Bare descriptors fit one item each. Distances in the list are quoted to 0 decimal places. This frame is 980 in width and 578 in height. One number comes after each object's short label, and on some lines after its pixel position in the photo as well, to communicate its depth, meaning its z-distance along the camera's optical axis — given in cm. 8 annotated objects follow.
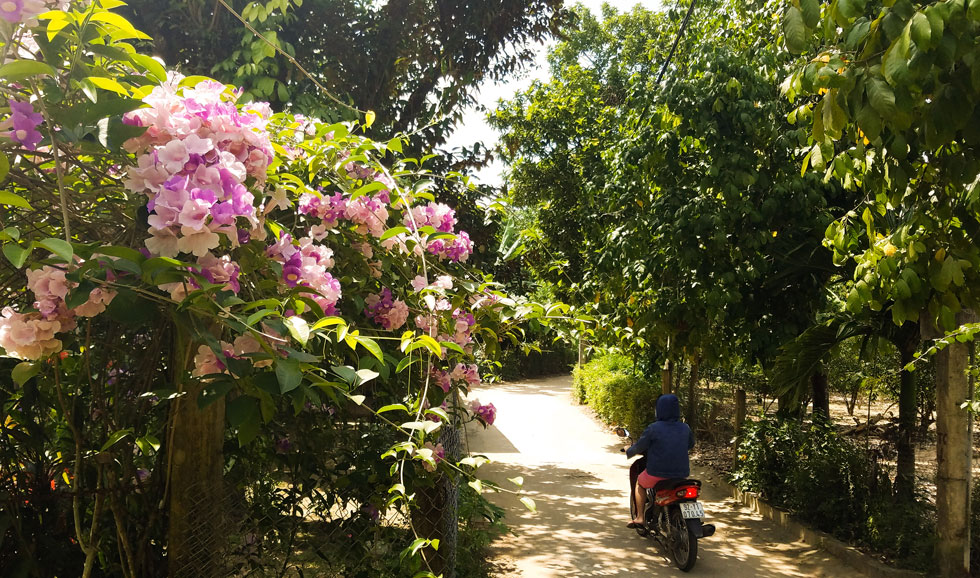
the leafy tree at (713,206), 665
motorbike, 599
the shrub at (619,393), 1333
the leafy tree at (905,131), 214
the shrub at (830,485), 594
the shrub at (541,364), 2884
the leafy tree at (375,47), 539
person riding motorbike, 639
